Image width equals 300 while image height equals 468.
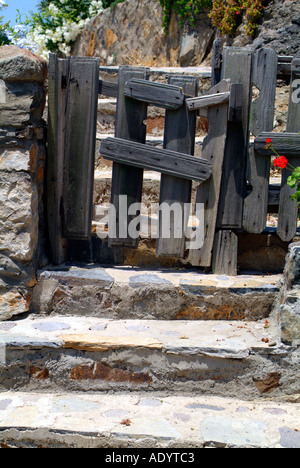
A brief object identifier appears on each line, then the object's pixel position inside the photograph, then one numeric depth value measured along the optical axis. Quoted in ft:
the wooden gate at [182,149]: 10.96
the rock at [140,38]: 24.02
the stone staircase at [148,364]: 7.91
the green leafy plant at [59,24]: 27.76
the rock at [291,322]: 9.11
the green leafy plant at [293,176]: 9.73
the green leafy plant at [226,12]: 20.01
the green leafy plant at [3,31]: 35.06
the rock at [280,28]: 18.61
